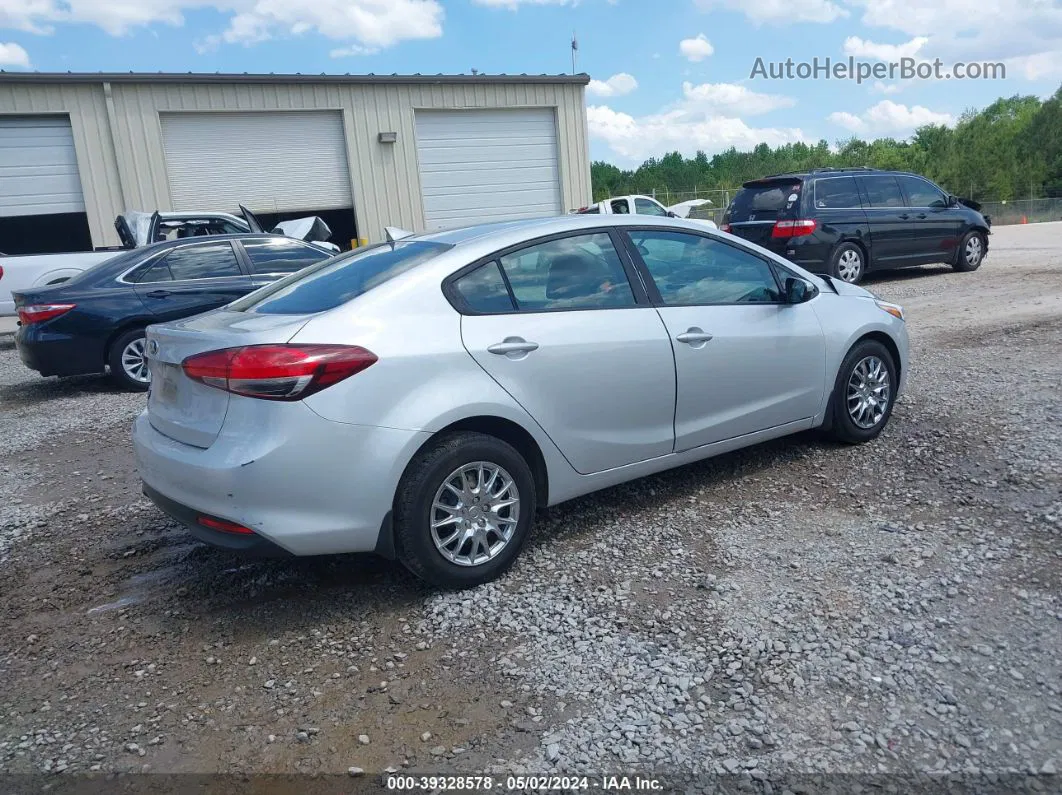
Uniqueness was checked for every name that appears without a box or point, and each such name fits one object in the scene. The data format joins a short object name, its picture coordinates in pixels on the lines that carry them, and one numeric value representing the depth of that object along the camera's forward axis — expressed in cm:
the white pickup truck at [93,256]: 1227
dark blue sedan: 823
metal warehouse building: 1683
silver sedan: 338
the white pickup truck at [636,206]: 1880
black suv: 1250
